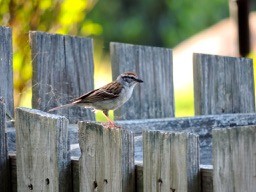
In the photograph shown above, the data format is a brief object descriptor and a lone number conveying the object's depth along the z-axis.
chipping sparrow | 9.88
